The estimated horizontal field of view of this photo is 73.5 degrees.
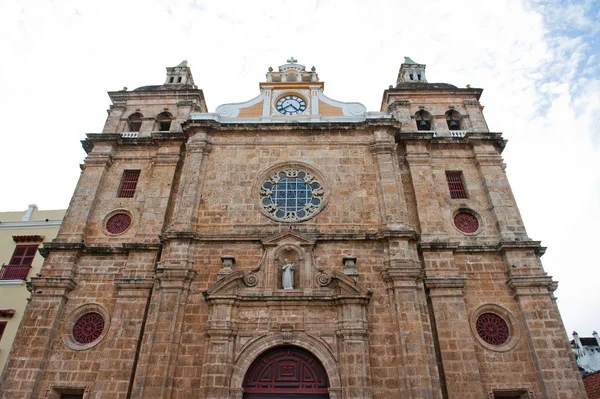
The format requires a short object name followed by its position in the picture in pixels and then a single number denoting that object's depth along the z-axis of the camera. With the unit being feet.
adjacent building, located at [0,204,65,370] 51.49
